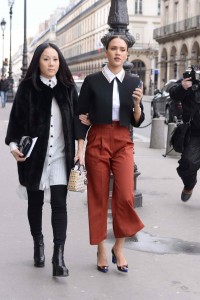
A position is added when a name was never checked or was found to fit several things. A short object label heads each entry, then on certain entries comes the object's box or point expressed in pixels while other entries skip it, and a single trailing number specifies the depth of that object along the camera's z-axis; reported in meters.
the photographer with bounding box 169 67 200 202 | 7.10
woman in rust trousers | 4.85
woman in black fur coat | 4.79
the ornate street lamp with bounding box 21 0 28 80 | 37.79
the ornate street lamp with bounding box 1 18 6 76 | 55.19
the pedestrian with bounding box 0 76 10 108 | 35.44
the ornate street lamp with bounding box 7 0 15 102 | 45.07
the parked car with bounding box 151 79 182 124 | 23.16
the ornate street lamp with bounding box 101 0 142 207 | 7.43
